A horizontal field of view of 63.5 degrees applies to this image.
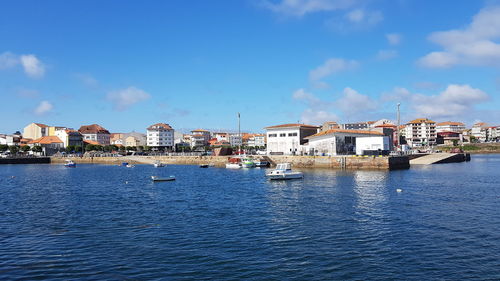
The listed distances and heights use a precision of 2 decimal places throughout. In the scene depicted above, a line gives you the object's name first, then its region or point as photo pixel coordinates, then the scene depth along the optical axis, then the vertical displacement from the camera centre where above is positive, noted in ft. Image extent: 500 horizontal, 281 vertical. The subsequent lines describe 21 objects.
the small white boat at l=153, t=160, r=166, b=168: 315.84 -6.85
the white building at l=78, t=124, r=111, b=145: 641.40 +39.28
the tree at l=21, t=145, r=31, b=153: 489.71 +13.68
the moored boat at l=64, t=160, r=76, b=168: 332.60 -5.54
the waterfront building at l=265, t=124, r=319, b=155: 299.99 +11.93
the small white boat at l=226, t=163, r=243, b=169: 272.54 -7.84
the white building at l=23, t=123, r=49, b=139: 614.75 +44.08
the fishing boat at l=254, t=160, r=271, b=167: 277.58 -6.48
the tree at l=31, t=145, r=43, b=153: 475.39 +11.94
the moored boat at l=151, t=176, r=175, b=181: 185.52 -10.43
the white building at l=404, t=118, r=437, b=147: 638.12 +28.26
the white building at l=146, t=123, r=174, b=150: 585.63 +28.08
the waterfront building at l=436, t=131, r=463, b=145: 620.49 +12.66
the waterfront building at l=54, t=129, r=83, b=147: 545.44 +29.33
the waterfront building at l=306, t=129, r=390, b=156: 255.58 +6.59
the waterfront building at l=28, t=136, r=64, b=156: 497.05 +19.90
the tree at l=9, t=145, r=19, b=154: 488.19 +12.89
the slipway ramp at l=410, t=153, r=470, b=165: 288.51 -6.75
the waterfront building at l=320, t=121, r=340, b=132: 505.58 +36.90
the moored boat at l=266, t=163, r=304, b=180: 176.65 -9.25
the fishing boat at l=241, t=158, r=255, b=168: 272.70 -6.41
